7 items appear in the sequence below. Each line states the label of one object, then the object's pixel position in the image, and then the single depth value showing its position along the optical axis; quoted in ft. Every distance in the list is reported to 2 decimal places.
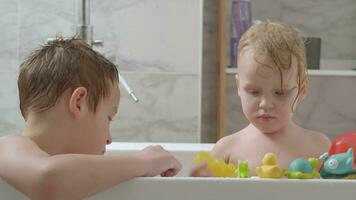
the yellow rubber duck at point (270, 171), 3.91
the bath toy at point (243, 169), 4.30
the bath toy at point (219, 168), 4.62
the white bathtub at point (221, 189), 3.75
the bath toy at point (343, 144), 4.76
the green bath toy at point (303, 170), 3.95
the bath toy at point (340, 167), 4.26
